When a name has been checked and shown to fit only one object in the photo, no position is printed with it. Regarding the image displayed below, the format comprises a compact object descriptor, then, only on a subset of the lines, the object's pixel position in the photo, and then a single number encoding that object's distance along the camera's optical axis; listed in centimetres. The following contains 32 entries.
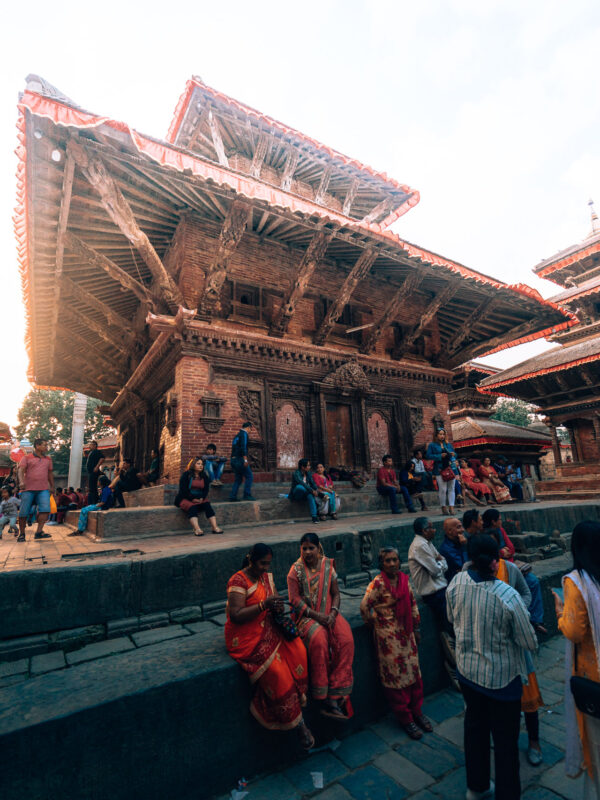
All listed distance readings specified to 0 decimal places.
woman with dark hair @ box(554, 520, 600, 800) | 214
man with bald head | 415
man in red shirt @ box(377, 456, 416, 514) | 881
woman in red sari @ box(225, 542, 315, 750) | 270
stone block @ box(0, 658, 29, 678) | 297
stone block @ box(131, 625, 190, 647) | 339
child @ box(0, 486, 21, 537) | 873
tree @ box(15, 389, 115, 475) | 3080
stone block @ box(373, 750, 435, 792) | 259
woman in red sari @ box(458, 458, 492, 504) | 1080
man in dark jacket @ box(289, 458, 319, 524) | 763
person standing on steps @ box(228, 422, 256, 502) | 780
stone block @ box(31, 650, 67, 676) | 298
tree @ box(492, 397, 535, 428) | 4119
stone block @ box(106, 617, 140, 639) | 353
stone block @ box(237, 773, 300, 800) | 247
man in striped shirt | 244
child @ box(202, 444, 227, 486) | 800
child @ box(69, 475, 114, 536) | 833
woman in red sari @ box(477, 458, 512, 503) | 1085
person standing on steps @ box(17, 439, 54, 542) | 659
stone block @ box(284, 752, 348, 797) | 258
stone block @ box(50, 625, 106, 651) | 334
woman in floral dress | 325
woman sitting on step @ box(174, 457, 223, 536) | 622
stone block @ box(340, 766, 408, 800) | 248
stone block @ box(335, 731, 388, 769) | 283
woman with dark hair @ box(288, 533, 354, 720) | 300
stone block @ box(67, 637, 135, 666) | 317
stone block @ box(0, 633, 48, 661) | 314
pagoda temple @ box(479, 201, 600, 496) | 1456
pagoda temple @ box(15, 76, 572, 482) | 734
